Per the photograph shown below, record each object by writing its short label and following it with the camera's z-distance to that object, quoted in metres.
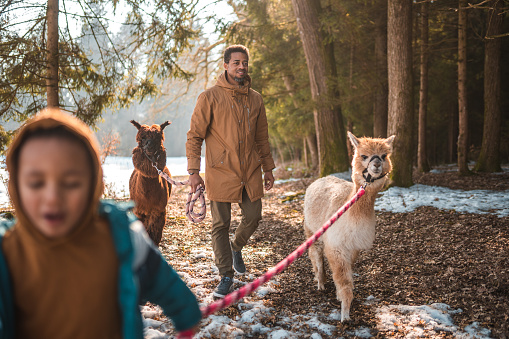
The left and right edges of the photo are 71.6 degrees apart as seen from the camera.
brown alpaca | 4.39
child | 1.00
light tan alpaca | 3.44
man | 3.85
